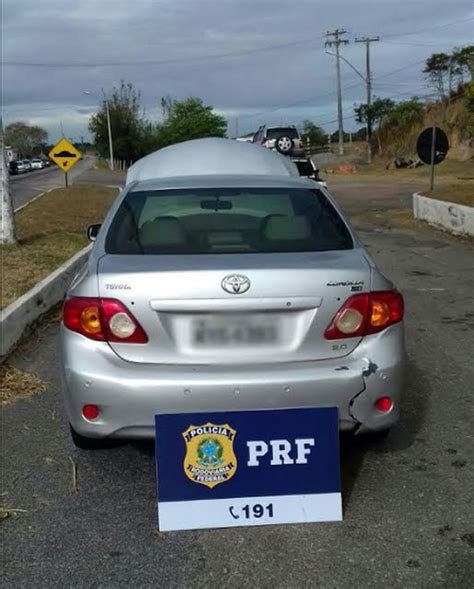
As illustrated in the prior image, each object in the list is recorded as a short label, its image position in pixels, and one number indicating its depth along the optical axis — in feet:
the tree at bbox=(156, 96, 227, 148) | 256.32
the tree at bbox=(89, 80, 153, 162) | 256.52
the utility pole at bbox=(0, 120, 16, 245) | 39.75
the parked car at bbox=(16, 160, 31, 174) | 261.79
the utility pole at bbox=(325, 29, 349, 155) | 201.16
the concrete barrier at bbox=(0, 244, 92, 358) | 21.93
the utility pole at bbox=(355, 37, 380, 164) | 201.93
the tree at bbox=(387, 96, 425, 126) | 177.78
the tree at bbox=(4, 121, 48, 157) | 501.56
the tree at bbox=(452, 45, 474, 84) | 177.17
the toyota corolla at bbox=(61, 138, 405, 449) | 11.65
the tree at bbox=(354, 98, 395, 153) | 206.39
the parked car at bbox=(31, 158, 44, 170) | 302.82
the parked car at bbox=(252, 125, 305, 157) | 104.47
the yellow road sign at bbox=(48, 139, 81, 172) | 87.35
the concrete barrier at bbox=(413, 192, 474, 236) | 49.21
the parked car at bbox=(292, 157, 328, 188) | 66.74
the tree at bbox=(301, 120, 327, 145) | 281.33
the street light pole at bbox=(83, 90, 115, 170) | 242.99
